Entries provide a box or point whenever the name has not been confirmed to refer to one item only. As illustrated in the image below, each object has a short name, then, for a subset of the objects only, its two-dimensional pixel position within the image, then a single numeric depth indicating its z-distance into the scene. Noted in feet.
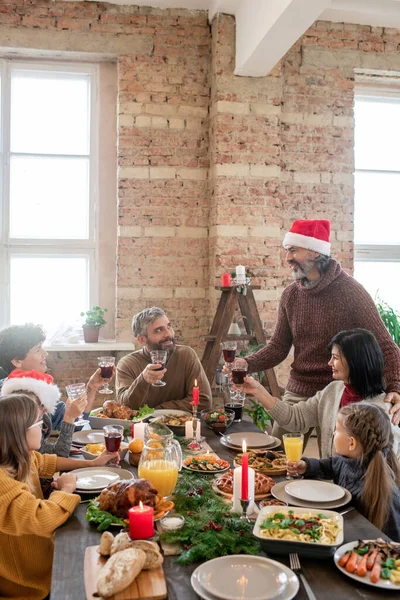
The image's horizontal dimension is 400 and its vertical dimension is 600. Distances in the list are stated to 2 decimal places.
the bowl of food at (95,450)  7.32
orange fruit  7.15
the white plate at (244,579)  4.14
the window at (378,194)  16.96
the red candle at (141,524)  4.99
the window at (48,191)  15.28
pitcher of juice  5.92
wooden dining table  4.21
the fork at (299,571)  4.21
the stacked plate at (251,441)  7.77
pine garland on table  4.73
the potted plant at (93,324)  14.93
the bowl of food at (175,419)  8.51
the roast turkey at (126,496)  5.46
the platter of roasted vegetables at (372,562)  4.30
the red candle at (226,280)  14.29
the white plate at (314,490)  5.91
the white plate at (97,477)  6.14
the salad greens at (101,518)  5.29
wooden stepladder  14.05
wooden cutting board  4.17
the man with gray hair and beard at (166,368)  10.42
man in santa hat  9.87
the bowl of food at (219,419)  8.54
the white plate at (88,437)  8.00
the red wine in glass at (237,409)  9.16
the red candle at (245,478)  5.36
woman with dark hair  8.07
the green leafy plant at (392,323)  15.10
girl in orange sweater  5.34
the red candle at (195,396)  8.51
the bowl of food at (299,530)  4.65
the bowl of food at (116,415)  8.77
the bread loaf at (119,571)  4.15
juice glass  6.71
